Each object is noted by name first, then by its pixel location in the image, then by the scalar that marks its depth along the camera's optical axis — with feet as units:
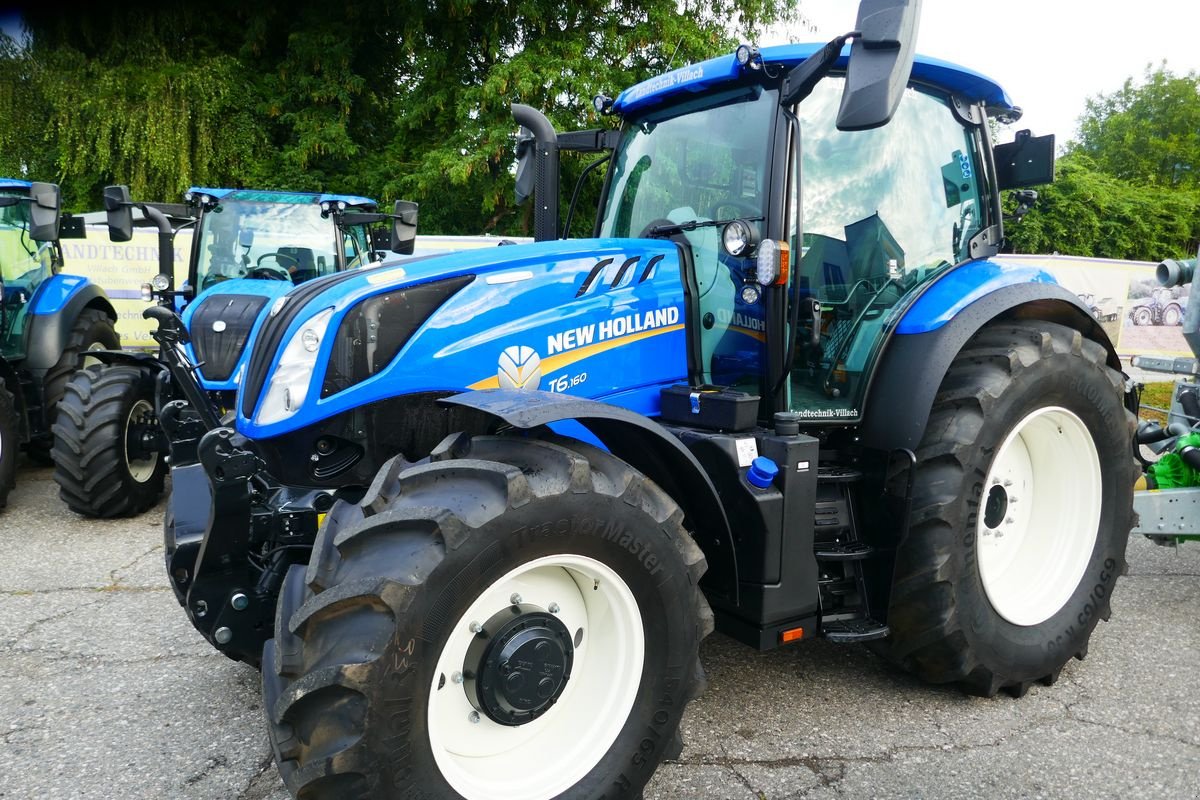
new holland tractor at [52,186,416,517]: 18.43
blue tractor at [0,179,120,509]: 21.48
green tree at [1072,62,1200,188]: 103.40
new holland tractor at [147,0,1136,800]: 6.91
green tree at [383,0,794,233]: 44.16
